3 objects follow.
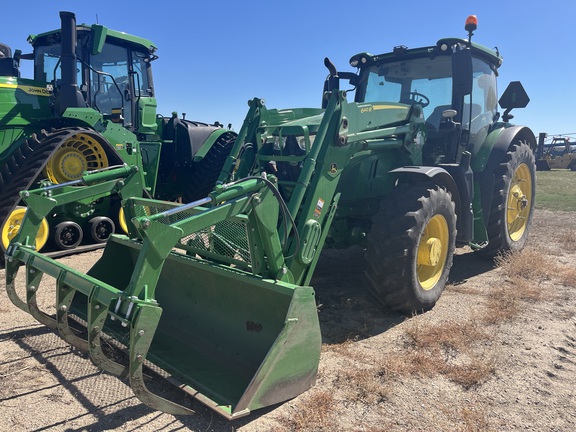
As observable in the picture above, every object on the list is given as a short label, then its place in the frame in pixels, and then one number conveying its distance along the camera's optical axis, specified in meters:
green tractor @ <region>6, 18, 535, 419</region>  2.91
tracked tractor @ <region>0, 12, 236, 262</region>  6.61
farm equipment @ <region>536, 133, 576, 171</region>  29.50
